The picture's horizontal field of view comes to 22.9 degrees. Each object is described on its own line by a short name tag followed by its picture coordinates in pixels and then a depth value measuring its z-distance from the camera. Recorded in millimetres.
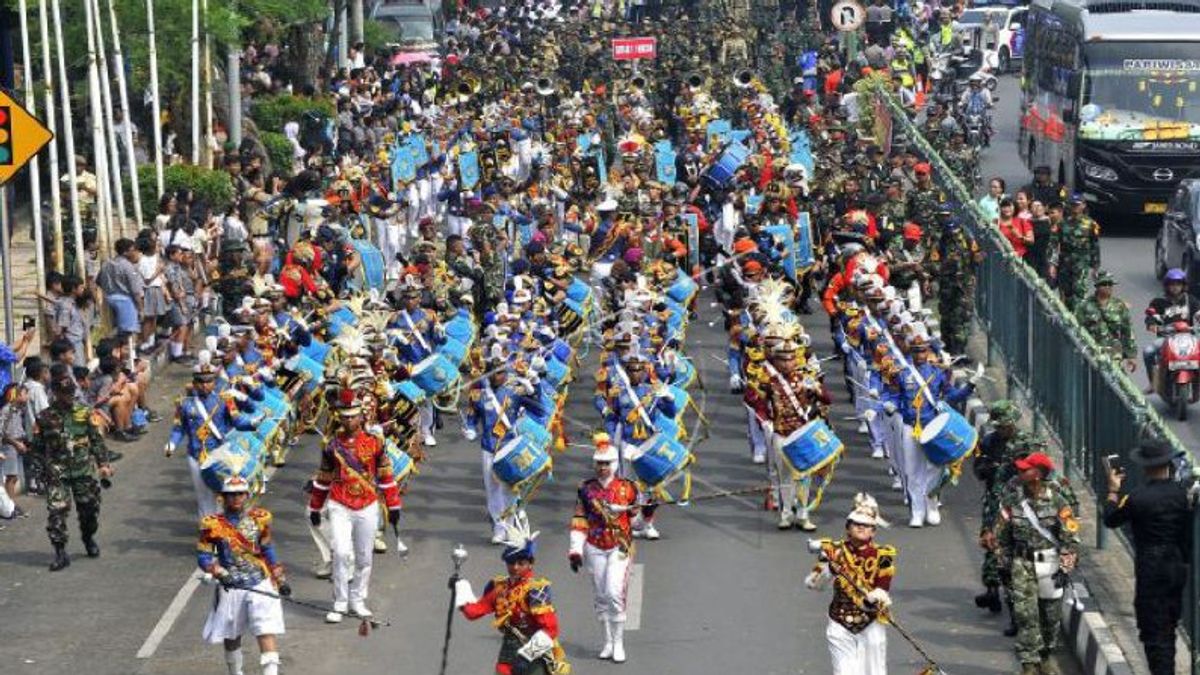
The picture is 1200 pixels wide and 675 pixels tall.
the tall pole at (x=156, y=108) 37438
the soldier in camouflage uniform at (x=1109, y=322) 27766
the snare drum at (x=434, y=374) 27891
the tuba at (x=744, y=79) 51844
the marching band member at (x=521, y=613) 18453
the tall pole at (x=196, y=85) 38584
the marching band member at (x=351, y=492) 22344
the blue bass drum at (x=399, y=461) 23984
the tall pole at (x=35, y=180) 31484
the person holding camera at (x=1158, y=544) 19141
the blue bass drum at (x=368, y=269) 34219
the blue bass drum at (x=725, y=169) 39312
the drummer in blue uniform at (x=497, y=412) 24938
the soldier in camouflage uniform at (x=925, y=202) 32856
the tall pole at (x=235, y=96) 42844
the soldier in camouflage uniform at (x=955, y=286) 31172
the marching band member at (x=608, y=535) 21109
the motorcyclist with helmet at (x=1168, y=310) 28781
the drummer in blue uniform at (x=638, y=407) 24906
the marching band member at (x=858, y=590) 18625
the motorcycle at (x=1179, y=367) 28594
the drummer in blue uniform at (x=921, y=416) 25406
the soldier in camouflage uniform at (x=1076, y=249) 32625
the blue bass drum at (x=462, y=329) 29031
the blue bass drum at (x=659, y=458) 24469
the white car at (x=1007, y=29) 70375
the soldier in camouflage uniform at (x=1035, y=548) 20125
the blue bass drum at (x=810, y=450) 24891
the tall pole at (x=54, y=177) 32406
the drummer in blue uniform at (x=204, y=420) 24672
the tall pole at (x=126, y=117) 36281
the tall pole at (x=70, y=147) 32594
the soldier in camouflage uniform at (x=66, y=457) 24219
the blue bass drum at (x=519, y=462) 24641
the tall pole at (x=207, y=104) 40719
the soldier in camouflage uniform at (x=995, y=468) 21219
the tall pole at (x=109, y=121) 35344
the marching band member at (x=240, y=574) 20359
